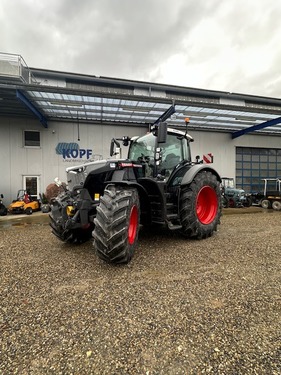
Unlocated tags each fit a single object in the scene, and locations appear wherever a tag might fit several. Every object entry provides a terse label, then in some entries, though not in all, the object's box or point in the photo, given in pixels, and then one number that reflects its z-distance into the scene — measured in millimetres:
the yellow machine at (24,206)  9875
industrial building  9453
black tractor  2955
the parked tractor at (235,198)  11344
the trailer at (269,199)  10688
